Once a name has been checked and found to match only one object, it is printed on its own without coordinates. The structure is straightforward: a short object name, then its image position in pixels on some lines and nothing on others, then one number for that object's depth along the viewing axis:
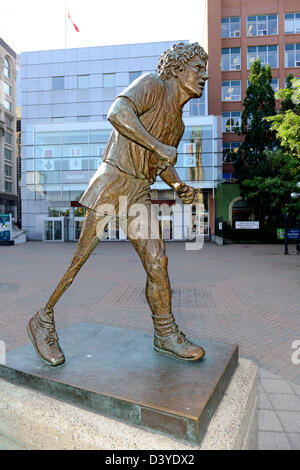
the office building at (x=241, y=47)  31.42
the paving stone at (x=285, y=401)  2.83
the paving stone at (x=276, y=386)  3.12
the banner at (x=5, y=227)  24.34
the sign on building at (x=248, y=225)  24.88
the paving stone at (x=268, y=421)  2.53
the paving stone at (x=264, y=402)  2.85
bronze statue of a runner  2.38
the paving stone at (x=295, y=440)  2.29
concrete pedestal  1.78
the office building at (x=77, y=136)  25.92
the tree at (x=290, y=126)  11.37
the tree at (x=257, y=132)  25.59
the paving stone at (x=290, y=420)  2.52
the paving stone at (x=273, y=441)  2.28
